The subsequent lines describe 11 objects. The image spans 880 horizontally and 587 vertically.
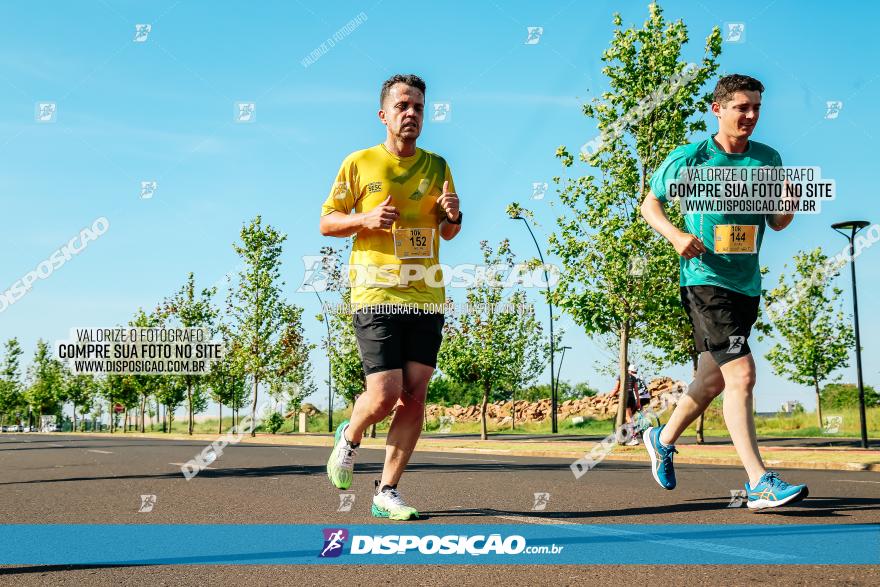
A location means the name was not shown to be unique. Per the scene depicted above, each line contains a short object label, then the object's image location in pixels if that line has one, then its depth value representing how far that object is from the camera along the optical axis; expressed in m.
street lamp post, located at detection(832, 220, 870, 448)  19.13
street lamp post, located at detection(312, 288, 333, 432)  43.87
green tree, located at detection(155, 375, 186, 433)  52.26
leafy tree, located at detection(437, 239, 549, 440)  30.88
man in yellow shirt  4.39
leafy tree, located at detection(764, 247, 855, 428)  30.83
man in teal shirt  4.69
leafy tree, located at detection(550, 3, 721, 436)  18.44
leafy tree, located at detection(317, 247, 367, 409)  31.38
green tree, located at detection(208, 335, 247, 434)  38.94
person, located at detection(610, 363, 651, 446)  18.89
